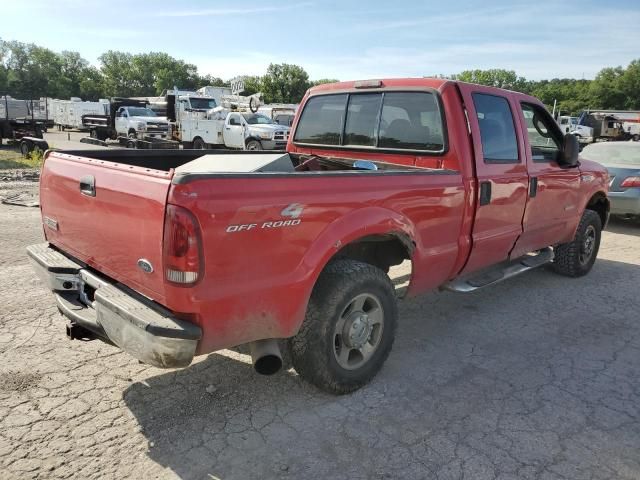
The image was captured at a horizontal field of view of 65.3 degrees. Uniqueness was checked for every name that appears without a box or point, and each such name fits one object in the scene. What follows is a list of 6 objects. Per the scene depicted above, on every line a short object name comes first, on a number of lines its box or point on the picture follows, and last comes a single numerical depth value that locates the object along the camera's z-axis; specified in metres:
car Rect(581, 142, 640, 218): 8.59
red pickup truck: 2.40
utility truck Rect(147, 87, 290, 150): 20.20
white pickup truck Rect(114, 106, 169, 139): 24.28
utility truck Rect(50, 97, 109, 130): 36.62
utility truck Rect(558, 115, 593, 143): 31.96
